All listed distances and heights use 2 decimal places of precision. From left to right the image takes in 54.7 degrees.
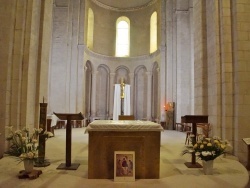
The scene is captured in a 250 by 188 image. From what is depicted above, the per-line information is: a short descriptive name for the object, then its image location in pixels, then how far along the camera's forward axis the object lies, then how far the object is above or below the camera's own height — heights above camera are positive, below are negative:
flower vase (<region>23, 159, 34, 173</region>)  4.72 -1.23
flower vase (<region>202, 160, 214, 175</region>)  5.02 -1.31
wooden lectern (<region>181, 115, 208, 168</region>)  5.65 -0.40
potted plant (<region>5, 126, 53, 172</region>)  4.67 -0.95
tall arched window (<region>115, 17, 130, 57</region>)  20.59 +5.78
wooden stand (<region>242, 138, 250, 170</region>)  5.30 -0.82
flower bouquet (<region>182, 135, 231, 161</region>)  4.98 -0.91
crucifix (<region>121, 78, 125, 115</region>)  15.11 +0.50
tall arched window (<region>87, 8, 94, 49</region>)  19.09 +5.93
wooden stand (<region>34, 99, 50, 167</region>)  5.52 -0.91
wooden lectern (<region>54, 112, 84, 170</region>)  5.42 -0.81
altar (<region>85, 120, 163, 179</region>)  4.66 -0.82
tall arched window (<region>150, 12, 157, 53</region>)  19.39 +5.78
